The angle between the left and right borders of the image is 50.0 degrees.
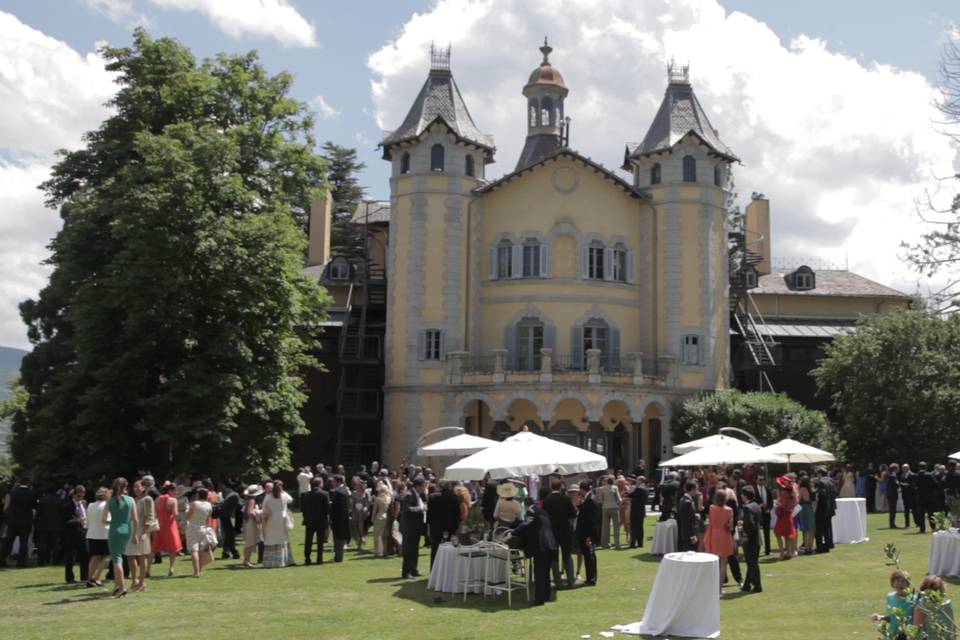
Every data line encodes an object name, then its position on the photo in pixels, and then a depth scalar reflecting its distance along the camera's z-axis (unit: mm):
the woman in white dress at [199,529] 17891
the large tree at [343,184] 61844
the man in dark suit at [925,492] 24234
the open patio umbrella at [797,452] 22625
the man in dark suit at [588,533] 16159
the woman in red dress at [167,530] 17766
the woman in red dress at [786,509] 19234
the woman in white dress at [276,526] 18953
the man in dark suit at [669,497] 21234
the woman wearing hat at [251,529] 19266
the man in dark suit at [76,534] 17281
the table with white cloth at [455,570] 15398
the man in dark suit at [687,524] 17078
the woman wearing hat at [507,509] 16047
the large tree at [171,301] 26047
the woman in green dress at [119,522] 15320
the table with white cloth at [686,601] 12156
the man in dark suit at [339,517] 19500
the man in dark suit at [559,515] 15391
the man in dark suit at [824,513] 20188
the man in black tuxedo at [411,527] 17266
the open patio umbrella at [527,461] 17625
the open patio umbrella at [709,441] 25328
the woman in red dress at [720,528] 15148
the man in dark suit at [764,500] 19359
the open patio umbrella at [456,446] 24672
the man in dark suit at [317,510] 19188
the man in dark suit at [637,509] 21484
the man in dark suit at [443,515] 17281
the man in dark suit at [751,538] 15352
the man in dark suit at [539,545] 14625
